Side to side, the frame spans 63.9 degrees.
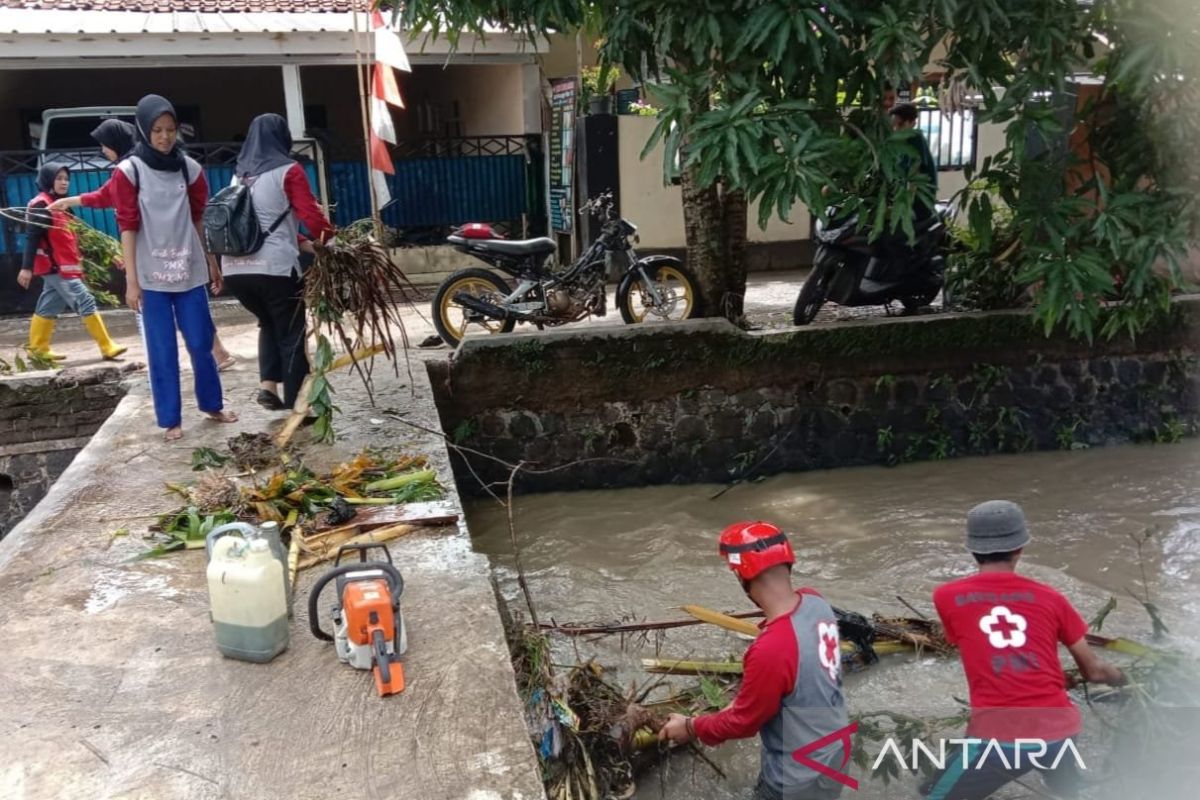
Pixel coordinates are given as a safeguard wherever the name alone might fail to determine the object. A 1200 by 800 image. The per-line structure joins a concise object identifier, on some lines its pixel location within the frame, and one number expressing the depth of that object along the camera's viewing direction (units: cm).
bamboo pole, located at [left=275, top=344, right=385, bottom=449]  495
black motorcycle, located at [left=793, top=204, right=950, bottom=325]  703
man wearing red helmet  254
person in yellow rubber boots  725
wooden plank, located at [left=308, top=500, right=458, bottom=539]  392
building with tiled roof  1018
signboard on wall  1123
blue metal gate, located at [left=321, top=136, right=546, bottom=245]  1171
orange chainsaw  274
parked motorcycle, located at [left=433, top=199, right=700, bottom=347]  732
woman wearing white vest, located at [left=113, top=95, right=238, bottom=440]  473
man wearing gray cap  260
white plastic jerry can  285
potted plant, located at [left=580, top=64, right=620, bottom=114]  1091
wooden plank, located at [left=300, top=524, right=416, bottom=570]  367
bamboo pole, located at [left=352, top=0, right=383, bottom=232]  891
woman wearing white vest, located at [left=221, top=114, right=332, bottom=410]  507
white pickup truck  1041
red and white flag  938
